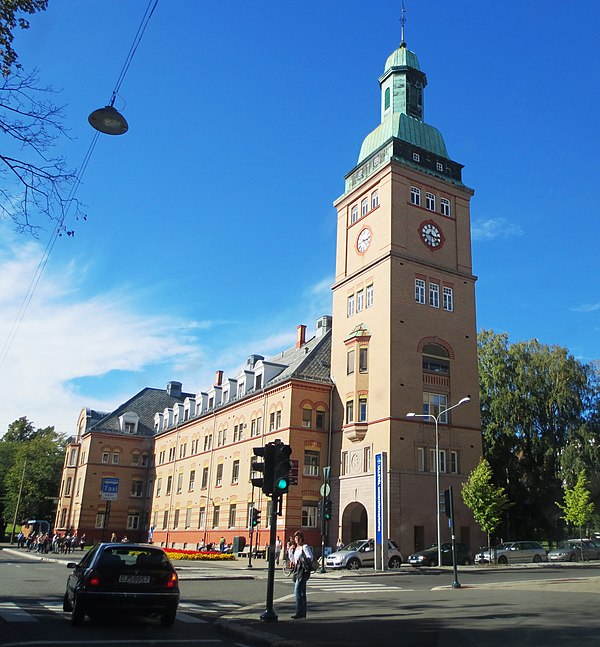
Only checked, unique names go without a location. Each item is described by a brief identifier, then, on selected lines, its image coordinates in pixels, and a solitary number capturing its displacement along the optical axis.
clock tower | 39.22
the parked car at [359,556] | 32.81
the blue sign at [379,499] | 34.50
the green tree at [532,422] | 49.69
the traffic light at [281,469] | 12.93
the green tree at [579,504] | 43.62
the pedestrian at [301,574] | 12.85
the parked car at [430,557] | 35.03
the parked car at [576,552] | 42.78
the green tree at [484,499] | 38.44
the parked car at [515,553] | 38.78
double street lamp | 33.94
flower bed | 39.39
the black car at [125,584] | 11.26
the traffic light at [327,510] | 31.17
